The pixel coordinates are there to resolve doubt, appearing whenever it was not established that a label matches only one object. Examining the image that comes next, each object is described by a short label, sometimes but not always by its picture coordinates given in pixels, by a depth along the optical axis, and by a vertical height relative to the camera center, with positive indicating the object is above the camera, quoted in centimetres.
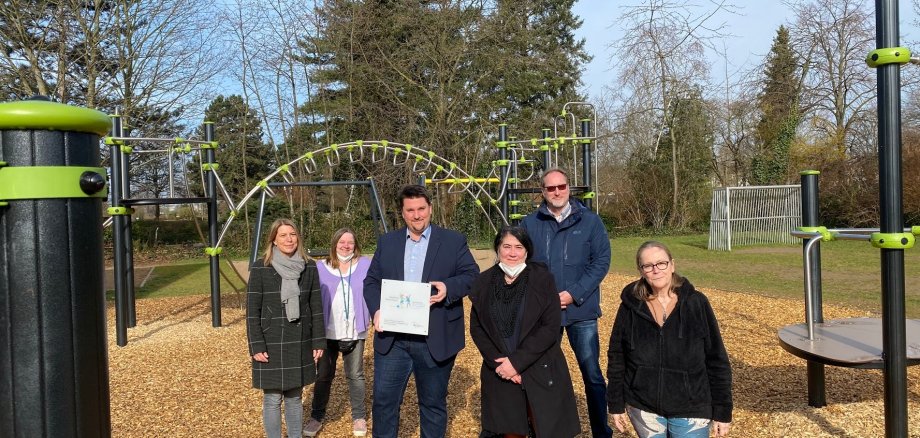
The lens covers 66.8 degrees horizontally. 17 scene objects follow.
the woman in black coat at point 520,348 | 301 -61
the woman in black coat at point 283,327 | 378 -61
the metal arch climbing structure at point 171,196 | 774 +24
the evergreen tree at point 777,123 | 2584 +303
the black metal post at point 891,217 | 271 -7
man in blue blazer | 337 -52
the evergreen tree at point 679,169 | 2617 +138
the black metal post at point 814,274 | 444 -48
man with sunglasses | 376 -30
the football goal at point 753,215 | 1928 -36
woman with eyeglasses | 275 -62
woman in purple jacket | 448 -69
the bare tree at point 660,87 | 2458 +436
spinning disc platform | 343 -78
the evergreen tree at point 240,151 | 2116 +220
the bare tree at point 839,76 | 2353 +432
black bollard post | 167 -11
